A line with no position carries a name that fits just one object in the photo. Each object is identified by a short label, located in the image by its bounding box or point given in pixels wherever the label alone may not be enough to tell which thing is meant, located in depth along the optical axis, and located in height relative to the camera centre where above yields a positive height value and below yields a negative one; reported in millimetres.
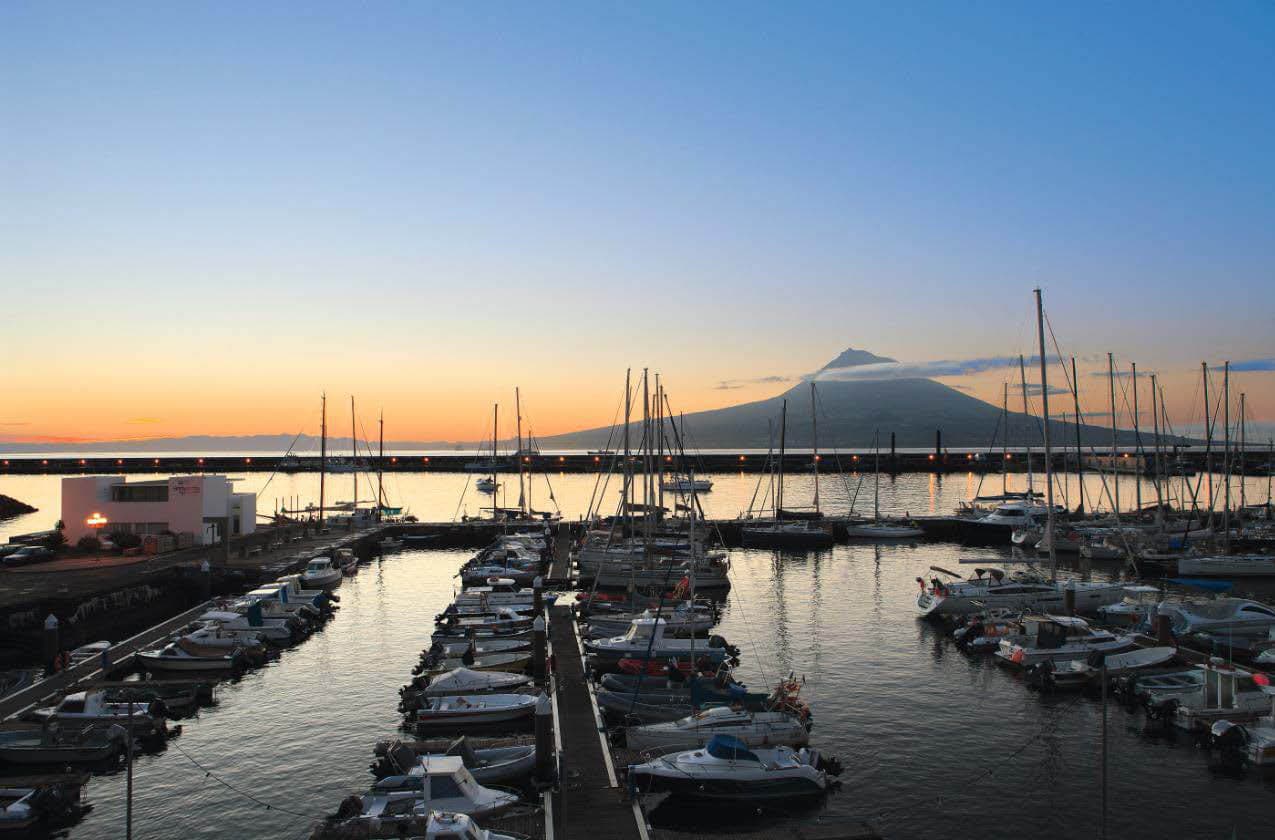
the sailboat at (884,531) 71750 -6439
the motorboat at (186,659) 32062 -7298
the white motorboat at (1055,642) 32125 -7008
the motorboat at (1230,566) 51375 -6842
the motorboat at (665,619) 35844 -7011
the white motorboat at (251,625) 36812 -6959
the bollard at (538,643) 30006 -6434
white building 52031 -2791
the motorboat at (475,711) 25250 -7221
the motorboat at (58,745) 22641 -7338
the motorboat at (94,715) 24281 -7014
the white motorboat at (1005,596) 40812 -6732
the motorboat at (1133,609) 38000 -6919
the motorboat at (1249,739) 23141 -7662
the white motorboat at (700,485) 136638 -5069
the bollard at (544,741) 20562 -6611
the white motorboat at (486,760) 20906 -7261
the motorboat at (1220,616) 35656 -6759
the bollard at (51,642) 31280 -6414
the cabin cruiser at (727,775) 20734 -7509
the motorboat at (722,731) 22938 -7170
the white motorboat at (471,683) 27172 -6960
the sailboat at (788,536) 68938 -6481
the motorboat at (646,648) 32312 -7086
